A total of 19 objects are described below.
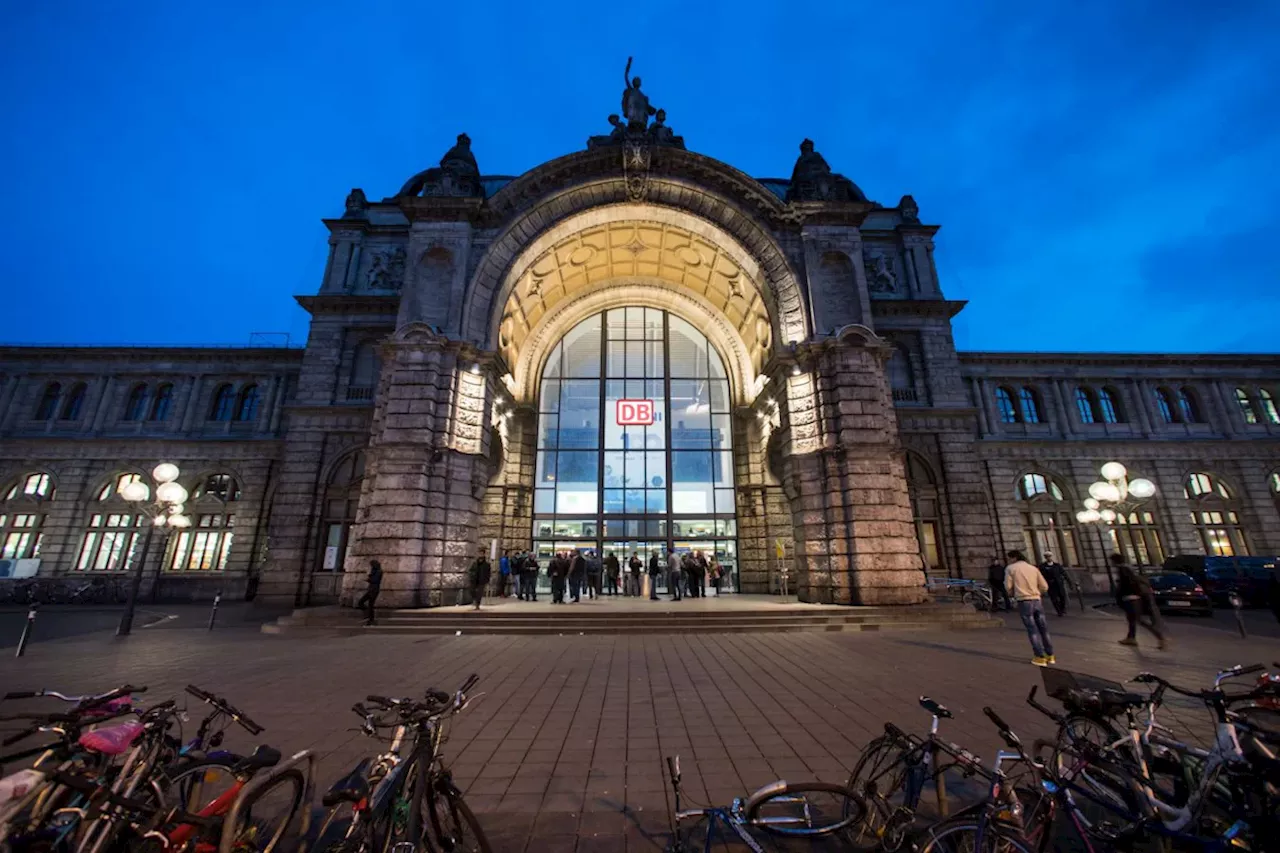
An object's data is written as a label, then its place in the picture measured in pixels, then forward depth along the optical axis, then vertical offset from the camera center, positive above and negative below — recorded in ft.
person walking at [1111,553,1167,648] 31.30 -3.15
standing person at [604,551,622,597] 65.21 -2.42
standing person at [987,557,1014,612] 51.83 -2.49
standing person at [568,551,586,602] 55.48 -2.14
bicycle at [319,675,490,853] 8.11 -4.16
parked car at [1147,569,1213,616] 51.16 -4.57
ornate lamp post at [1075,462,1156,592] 49.93 +6.46
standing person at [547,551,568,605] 55.57 -2.35
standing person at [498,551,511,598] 65.92 -2.76
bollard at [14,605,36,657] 29.81 -4.59
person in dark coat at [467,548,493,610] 46.55 -1.93
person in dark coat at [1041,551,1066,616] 50.96 -3.09
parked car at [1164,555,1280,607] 58.18 -3.03
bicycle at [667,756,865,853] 8.11 -4.66
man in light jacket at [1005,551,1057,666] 27.71 -2.63
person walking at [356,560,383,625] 40.83 -2.71
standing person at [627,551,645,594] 63.93 -2.88
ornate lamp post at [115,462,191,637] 40.14 +5.12
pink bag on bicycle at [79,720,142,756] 9.12 -3.41
